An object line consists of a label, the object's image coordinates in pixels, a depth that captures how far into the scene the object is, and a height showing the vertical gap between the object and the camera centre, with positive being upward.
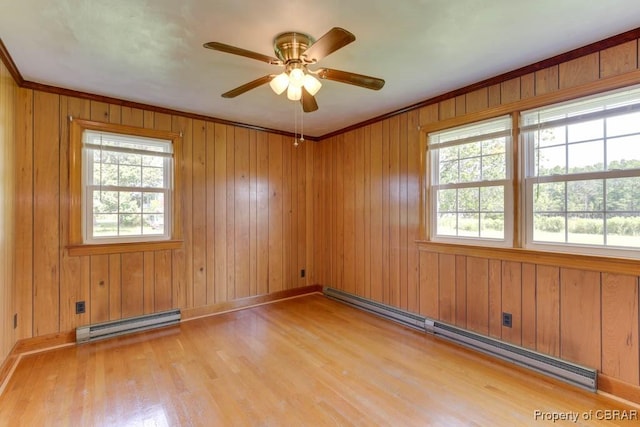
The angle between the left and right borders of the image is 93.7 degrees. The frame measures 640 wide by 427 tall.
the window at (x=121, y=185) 3.04 +0.31
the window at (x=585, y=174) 2.10 +0.30
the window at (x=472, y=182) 2.75 +0.31
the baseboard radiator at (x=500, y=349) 2.22 -1.21
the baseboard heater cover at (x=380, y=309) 3.37 -1.21
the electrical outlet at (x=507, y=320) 2.66 -0.95
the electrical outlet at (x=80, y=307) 3.04 -0.95
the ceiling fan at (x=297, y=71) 1.88 +0.95
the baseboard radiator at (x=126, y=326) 3.01 -1.21
